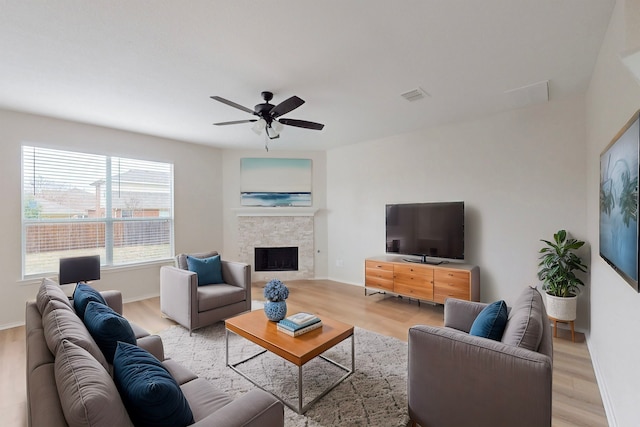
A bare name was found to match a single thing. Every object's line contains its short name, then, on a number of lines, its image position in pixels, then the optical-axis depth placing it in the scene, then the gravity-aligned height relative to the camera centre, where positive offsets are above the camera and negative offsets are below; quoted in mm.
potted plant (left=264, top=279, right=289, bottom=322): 2564 -768
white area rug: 1975 -1330
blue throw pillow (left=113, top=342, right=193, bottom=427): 1053 -661
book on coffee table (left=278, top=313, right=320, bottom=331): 2359 -877
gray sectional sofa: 929 -608
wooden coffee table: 2049 -951
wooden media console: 3752 -894
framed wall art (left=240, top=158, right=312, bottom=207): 5793 +683
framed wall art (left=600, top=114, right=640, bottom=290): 1358 +60
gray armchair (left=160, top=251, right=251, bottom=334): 3255 -934
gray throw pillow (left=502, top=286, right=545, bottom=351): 1520 -605
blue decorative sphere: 2562 -827
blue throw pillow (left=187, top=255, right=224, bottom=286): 3750 -687
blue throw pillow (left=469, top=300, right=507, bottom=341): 1763 -667
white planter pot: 3014 -962
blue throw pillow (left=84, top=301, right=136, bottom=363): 1548 -617
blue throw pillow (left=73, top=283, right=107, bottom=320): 1886 -547
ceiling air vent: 3090 +1302
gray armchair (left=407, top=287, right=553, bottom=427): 1386 -831
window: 3791 +112
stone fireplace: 5777 -416
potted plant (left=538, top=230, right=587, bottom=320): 3029 -664
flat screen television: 4016 -226
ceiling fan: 2961 +993
